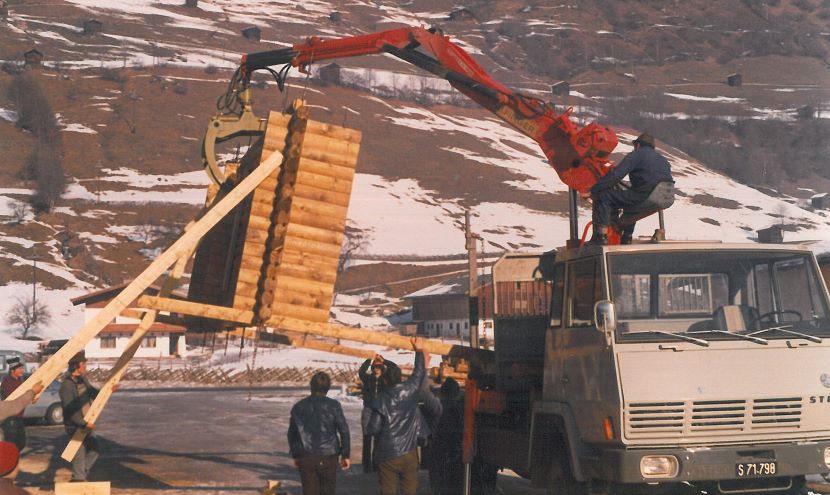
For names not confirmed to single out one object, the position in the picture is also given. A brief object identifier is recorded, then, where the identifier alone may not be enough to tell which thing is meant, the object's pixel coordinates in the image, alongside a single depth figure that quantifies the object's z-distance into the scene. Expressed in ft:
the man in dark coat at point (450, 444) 42.86
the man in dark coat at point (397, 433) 33.30
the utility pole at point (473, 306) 42.98
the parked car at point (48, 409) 91.50
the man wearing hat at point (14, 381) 43.01
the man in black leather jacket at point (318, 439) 34.42
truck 28.89
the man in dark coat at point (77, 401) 45.88
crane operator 35.24
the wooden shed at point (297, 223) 40.88
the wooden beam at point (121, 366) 45.32
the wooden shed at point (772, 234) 390.01
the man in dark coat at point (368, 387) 36.14
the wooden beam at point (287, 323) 39.83
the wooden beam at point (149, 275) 38.24
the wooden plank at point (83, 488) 35.24
